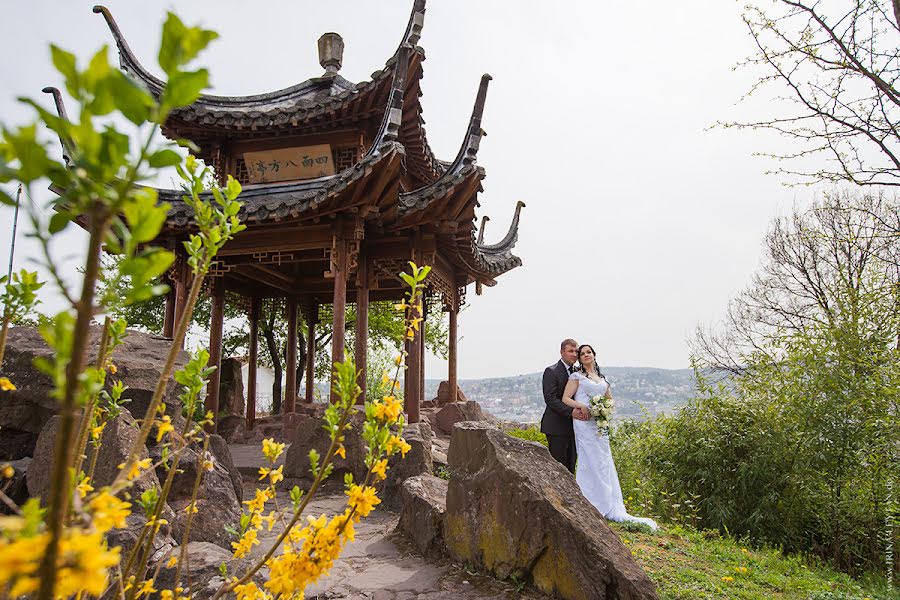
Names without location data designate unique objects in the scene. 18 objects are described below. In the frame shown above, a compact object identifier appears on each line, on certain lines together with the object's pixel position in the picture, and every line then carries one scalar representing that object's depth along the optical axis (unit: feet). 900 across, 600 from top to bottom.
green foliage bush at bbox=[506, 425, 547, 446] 32.48
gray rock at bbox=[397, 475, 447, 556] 13.52
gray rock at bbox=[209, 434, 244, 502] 15.60
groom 19.19
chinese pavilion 23.77
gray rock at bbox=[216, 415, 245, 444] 35.06
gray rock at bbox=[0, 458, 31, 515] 13.72
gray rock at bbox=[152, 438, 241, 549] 12.64
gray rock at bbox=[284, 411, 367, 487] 20.01
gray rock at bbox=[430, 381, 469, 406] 40.91
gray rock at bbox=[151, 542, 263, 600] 9.72
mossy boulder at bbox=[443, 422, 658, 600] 10.39
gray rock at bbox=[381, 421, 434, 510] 18.83
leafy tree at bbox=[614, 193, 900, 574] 19.15
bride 18.63
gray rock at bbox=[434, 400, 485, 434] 34.50
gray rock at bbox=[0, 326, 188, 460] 16.07
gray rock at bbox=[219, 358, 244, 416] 40.01
